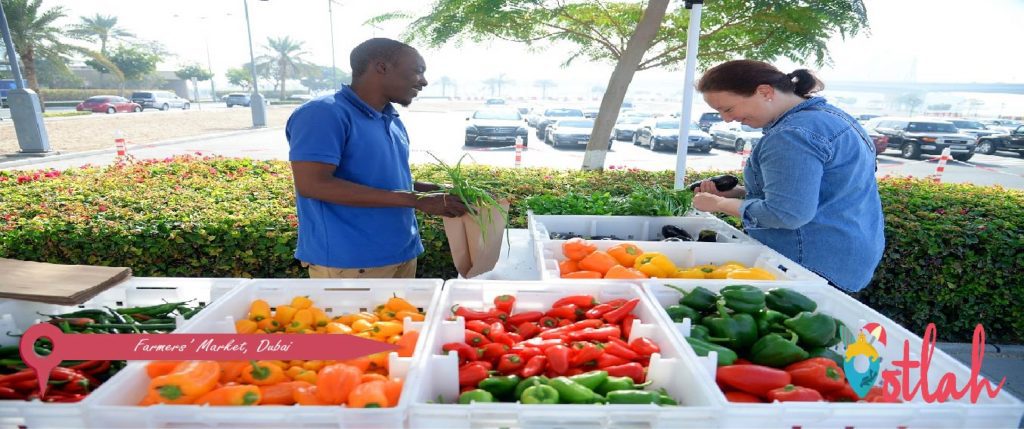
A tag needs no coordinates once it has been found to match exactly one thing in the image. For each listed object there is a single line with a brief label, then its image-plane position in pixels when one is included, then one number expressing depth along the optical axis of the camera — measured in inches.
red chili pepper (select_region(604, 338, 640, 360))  72.3
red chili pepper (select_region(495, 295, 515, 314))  85.7
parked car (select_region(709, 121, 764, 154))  826.8
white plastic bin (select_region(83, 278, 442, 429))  53.4
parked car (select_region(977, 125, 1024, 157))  838.5
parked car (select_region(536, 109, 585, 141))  972.7
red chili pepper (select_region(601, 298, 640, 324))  82.4
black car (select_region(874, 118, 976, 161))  765.9
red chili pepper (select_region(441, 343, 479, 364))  71.5
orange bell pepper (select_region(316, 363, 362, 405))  59.4
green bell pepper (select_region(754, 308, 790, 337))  76.5
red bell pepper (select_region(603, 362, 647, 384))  68.3
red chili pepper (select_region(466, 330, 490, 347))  75.1
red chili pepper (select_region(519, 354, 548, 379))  68.2
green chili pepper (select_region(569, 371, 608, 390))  64.4
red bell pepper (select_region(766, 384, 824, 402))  61.0
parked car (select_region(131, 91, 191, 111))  1599.4
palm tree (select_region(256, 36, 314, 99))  2955.2
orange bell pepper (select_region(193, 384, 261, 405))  57.9
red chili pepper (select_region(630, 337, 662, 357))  72.2
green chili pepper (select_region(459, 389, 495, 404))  60.7
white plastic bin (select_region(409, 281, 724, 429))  54.4
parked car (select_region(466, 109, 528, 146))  788.0
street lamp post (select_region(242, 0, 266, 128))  1004.6
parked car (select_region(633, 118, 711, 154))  810.8
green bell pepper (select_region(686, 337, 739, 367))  69.3
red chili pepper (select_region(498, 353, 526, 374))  69.4
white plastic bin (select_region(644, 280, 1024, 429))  54.2
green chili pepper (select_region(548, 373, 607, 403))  60.8
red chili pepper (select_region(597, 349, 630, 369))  70.5
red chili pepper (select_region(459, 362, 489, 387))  67.1
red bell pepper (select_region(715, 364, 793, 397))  64.3
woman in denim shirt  86.8
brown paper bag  97.8
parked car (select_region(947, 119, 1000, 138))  829.8
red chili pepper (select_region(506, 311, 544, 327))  85.1
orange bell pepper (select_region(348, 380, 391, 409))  56.0
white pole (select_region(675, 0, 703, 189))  184.2
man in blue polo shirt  89.5
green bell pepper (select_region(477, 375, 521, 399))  65.1
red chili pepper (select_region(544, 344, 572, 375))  69.3
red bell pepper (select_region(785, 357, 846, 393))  65.3
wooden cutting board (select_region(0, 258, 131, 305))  78.9
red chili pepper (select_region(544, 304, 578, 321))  84.8
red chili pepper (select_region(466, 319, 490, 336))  78.4
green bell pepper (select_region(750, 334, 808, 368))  69.4
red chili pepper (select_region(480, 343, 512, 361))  72.7
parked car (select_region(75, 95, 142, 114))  1403.8
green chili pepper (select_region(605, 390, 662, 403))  59.4
